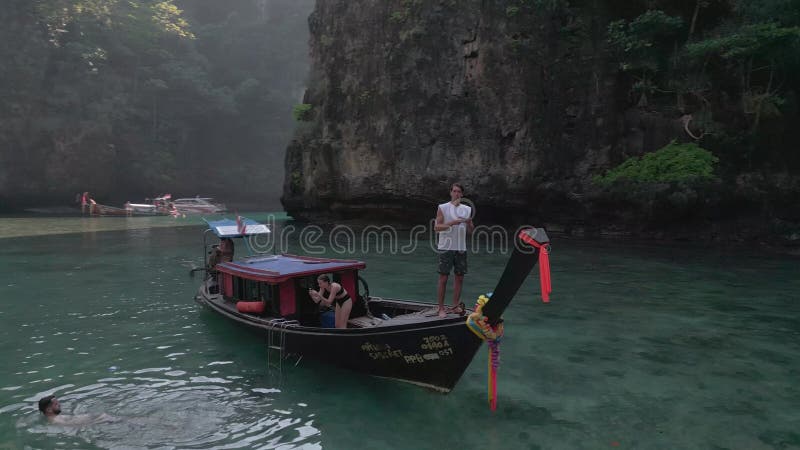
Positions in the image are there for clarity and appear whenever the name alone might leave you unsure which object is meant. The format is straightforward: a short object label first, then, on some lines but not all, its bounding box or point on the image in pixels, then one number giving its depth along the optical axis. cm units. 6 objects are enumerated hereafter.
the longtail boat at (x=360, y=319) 611
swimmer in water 616
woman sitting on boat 786
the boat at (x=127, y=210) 4069
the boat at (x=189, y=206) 4384
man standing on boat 750
